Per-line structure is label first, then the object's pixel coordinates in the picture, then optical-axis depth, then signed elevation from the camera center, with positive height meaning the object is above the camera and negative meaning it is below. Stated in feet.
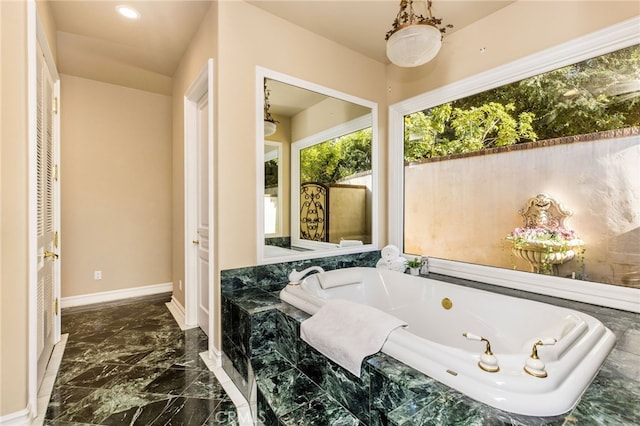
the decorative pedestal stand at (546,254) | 6.82 -1.03
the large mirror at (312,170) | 7.79 +1.27
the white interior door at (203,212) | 8.94 +0.01
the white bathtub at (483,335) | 3.21 -1.95
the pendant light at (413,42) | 6.01 +3.56
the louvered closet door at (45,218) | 6.58 -0.14
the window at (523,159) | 6.15 +1.37
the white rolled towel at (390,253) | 9.37 -1.32
